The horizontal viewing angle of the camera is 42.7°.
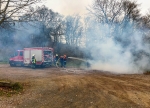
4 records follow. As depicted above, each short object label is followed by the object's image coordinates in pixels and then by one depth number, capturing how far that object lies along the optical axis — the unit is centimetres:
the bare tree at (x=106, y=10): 3659
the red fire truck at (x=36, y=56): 2453
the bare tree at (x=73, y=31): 3786
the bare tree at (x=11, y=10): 1025
